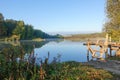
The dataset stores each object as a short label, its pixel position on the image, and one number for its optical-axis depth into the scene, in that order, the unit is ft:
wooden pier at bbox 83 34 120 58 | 37.52
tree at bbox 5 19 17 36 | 141.70
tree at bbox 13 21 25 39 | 140.07
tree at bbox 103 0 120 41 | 40.57
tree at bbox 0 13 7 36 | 129.72
